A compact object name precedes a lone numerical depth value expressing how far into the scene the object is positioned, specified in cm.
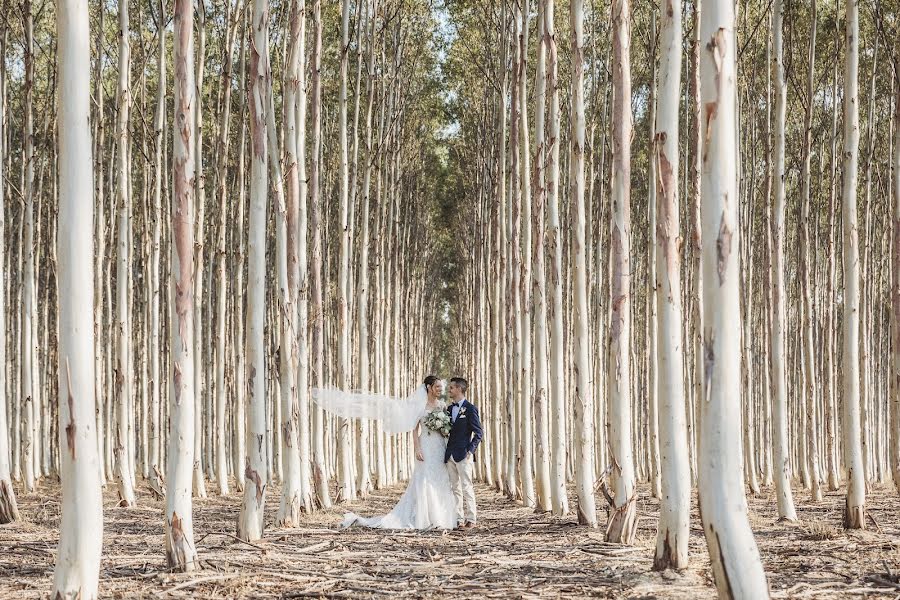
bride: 1056
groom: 1064
